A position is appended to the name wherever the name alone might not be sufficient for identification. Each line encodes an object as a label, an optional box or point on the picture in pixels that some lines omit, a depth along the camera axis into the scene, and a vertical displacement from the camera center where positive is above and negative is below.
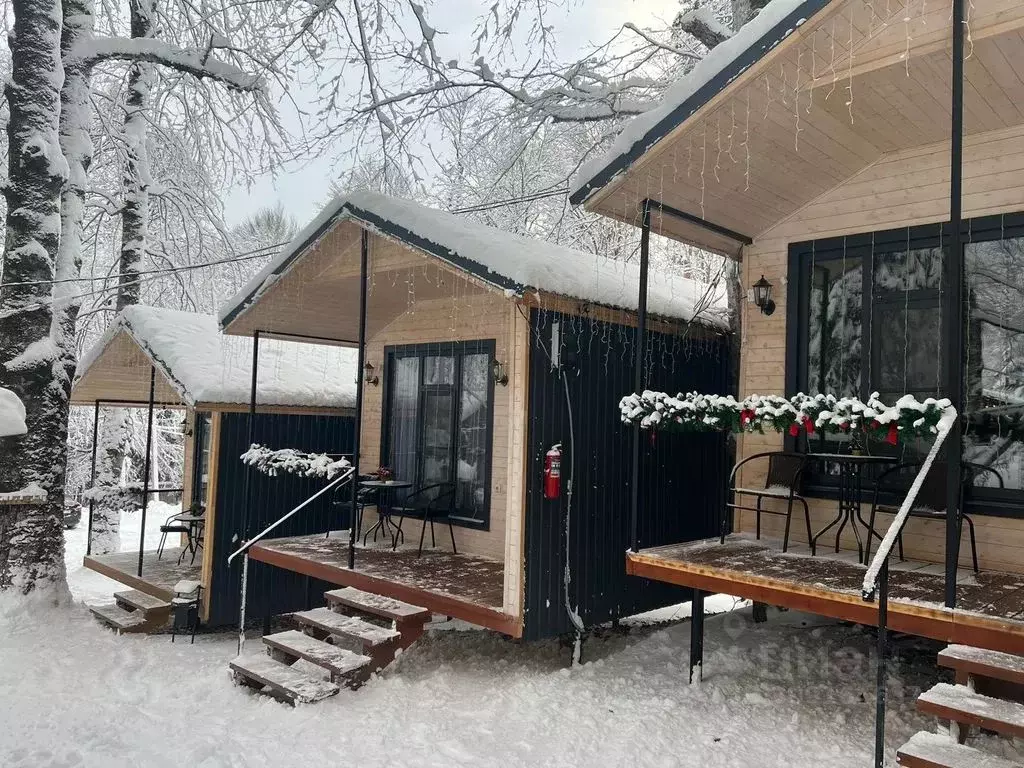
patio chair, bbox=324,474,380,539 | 7.41 -0.86
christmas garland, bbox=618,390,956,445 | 3.70 +0.10
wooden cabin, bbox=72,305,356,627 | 7.80 -0.03
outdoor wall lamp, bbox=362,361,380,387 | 8.47 +0.48
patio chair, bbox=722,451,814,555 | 5.07 -0.39
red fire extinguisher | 5.29 -0.35
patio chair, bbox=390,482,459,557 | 7.28 -0.88
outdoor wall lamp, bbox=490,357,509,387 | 6.80 +0.47
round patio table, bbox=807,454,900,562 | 4.52 -0.36
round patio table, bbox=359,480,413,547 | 7.77 -0.99
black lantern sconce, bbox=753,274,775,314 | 5.96 +1.09
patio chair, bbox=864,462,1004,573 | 4.60 -0.37
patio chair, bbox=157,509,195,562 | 9.17 -1.49
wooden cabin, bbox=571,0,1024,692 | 3.98 +1.49
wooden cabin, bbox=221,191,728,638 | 5.31 +0.35
